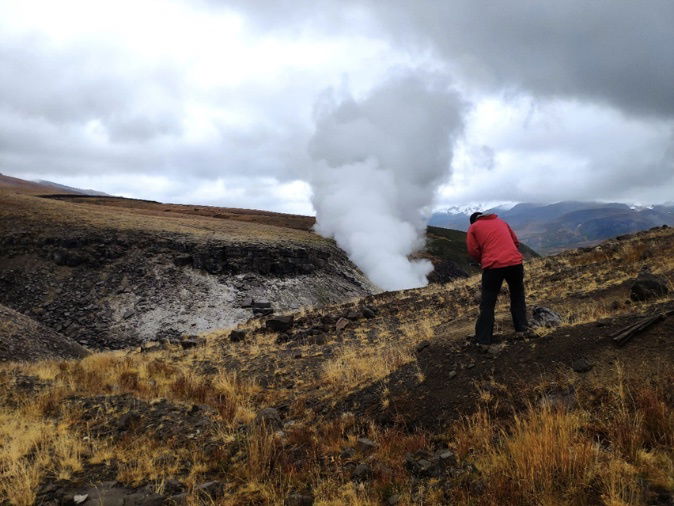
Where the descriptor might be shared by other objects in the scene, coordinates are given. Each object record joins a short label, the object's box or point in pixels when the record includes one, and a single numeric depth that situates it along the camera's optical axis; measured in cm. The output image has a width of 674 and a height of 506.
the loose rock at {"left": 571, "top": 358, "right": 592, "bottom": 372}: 533
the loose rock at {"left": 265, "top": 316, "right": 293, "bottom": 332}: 1692
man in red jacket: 700
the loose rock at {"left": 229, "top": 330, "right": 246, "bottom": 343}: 1639
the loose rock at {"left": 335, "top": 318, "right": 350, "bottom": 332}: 1541
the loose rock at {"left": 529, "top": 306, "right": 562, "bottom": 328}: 798
